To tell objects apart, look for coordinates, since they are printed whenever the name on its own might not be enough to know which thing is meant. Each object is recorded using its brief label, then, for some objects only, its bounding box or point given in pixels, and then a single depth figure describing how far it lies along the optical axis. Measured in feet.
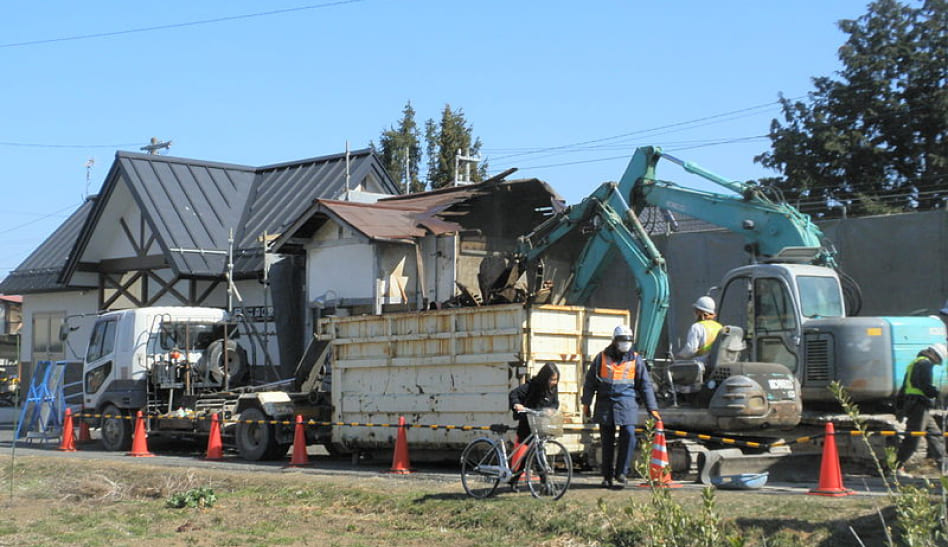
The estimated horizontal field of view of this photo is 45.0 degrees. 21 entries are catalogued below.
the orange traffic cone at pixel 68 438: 75.72
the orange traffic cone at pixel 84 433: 78.84
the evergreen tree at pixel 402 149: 146.92
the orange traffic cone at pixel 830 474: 39.52
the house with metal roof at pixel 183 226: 102.32
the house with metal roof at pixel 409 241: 79.25
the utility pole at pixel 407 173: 146.72
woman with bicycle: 43.04
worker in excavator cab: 48.32
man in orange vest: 41.45
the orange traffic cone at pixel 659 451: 39.25
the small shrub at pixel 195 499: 46.21
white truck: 51.47
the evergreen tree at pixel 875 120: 113.70
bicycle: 40.91
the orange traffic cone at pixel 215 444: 65.05
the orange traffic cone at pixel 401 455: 53.57
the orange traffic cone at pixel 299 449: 59.26
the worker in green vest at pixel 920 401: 43.47
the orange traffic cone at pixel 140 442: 69.10
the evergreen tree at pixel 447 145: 145.07
